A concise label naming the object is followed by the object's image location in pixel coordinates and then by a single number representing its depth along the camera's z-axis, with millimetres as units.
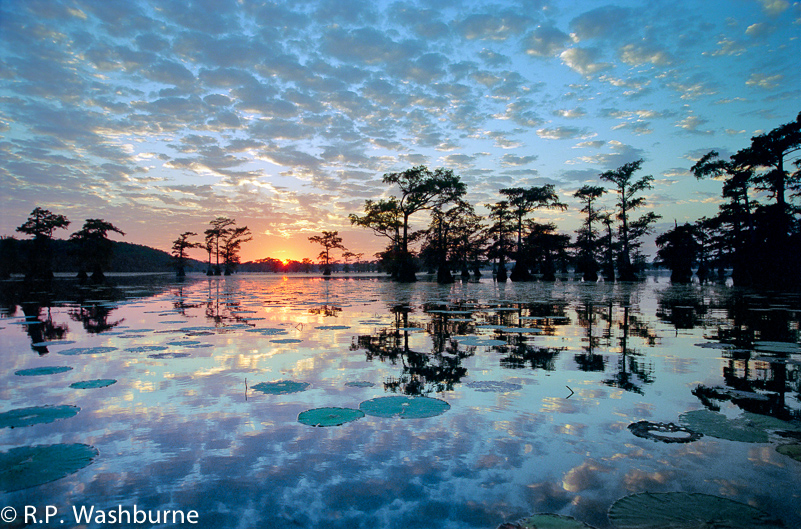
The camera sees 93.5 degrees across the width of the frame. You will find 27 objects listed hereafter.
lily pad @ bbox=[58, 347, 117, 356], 4410
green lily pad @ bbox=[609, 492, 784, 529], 1367
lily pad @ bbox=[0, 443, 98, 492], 1665
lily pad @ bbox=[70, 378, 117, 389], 3074
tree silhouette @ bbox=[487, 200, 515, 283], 39125
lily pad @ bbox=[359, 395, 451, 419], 2445
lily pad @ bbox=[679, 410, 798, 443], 2096
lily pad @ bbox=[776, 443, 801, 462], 1893
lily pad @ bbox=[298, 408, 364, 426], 2312
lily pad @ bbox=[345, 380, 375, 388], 3115
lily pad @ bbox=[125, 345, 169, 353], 4477
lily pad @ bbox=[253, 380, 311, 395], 2955
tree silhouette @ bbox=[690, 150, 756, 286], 22016
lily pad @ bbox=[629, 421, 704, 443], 2088
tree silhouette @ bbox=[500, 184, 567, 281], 37062
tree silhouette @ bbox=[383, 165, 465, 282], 28438
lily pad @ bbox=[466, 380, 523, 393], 2970
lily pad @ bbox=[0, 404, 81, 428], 2328
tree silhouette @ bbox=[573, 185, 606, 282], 37469
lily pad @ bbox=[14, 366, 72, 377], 3499
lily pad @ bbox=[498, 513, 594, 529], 1359
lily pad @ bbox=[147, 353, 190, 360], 4176
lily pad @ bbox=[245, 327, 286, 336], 5754
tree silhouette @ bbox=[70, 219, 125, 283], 36906
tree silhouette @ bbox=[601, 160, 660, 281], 33491
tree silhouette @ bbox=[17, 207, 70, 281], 35062
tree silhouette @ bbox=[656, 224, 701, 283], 33562
